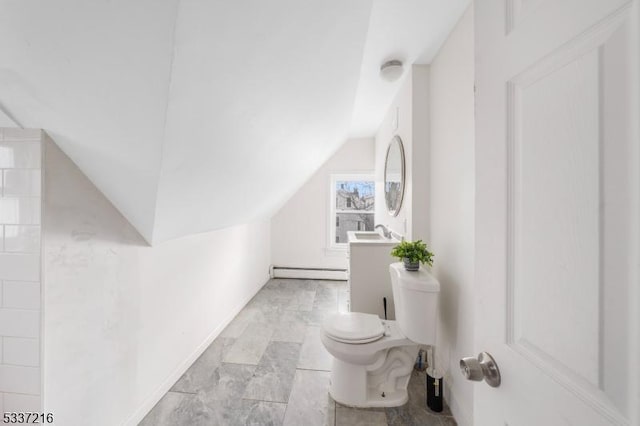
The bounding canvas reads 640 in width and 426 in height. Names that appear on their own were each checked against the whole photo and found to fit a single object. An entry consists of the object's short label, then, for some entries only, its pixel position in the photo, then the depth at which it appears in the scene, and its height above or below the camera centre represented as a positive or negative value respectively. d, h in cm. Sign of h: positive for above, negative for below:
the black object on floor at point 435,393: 161 -104
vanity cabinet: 224 -50
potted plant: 168 -24
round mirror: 229 +38
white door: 35 +1
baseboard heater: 414 -88
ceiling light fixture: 192 +105
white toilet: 156 -76
